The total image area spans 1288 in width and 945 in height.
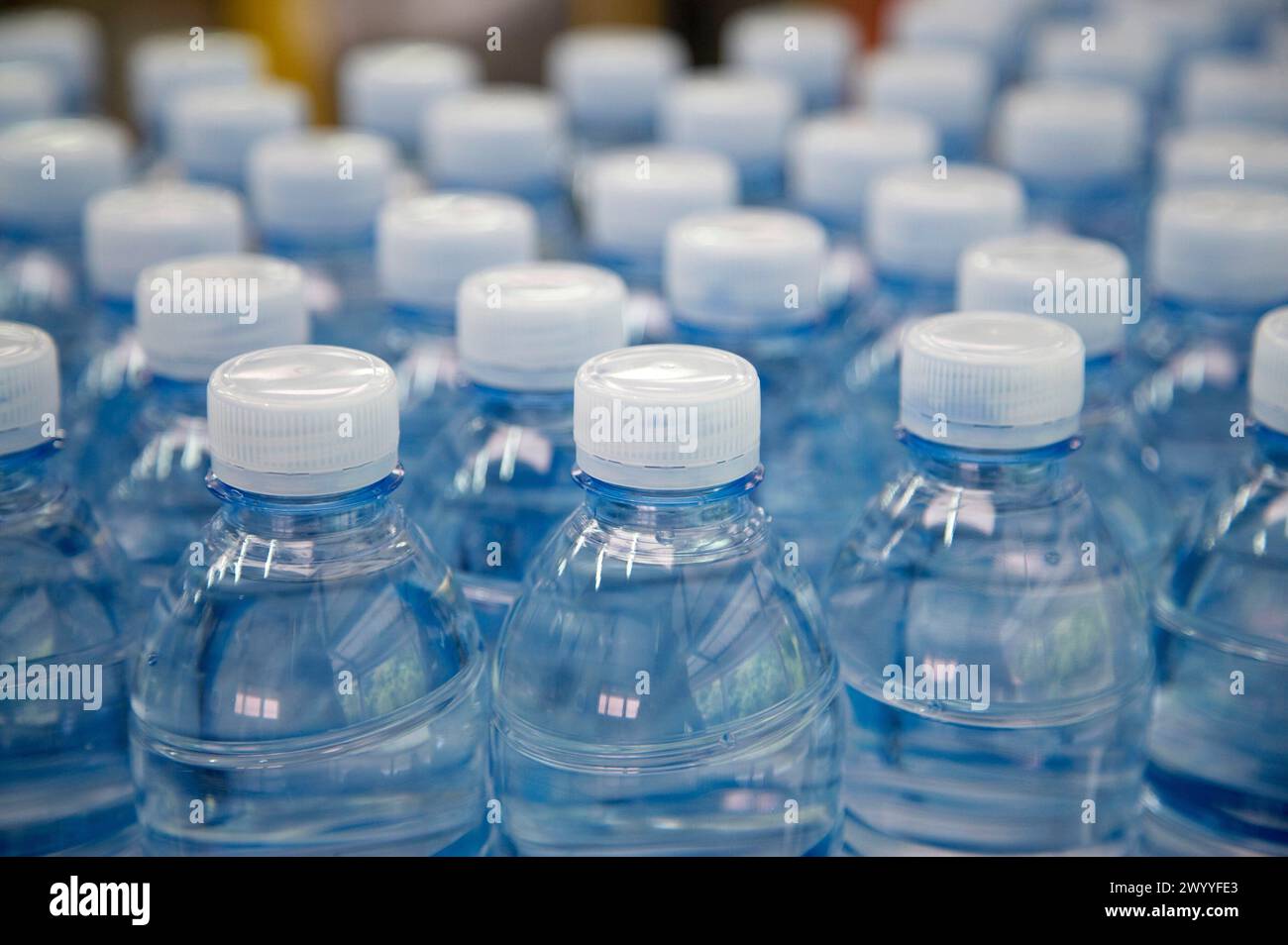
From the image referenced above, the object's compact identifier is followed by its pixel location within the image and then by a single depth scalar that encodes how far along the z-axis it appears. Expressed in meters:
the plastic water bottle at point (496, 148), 0.43
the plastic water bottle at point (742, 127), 0.45
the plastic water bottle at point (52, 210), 0.39
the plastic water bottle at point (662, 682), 0.26
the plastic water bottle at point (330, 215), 0.38
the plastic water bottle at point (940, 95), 0.48
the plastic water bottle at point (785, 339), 0.32
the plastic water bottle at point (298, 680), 0.26
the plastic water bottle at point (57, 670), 0.28
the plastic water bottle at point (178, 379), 0.29
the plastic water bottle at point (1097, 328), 0.31
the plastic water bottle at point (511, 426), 0.29
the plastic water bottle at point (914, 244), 0.35
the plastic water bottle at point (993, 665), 0.28
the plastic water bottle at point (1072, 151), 0.42
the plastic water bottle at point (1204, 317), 0.33
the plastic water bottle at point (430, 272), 0.33
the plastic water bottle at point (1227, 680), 0.29
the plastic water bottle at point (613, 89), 0.51
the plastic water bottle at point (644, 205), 0.37
